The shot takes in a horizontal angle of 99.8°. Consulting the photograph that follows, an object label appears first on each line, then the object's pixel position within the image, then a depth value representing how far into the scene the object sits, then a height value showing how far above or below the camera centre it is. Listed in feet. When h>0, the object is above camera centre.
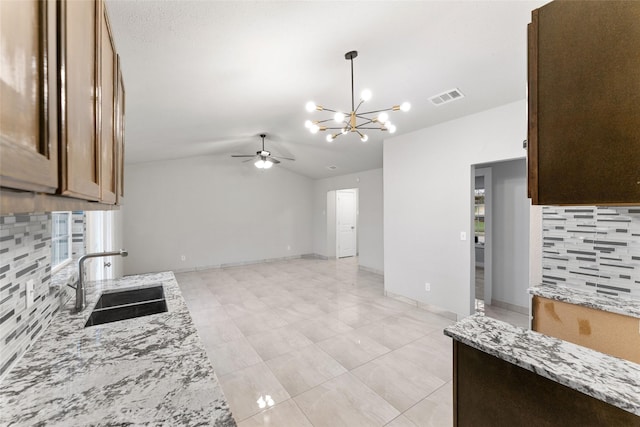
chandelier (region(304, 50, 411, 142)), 7.59 +2.97
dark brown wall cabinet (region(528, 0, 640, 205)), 2.21 +0.99
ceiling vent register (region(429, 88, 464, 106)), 9.69 +4.36
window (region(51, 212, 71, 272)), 7.19 -0.74
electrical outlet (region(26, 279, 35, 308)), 3.89 -1.15
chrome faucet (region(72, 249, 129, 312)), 5.22 -1.47
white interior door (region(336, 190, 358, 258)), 26.90 -0.93
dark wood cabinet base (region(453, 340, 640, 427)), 2.69 -2.11
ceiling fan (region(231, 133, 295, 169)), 16.00 +3.25
